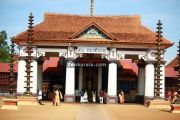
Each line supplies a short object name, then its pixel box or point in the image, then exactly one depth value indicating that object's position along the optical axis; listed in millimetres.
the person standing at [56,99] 27648
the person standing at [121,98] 32938
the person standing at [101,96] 32594
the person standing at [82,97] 32969
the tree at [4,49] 67200
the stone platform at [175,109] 22938
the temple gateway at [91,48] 32250
